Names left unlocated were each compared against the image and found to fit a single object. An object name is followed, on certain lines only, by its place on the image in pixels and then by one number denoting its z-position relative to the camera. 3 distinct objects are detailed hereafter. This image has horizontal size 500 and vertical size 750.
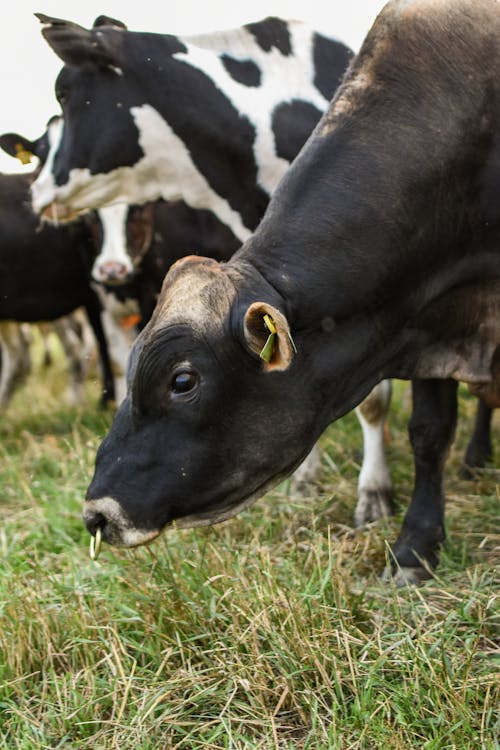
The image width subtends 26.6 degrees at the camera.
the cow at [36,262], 7.42
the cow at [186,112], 4.66
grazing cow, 2.87
